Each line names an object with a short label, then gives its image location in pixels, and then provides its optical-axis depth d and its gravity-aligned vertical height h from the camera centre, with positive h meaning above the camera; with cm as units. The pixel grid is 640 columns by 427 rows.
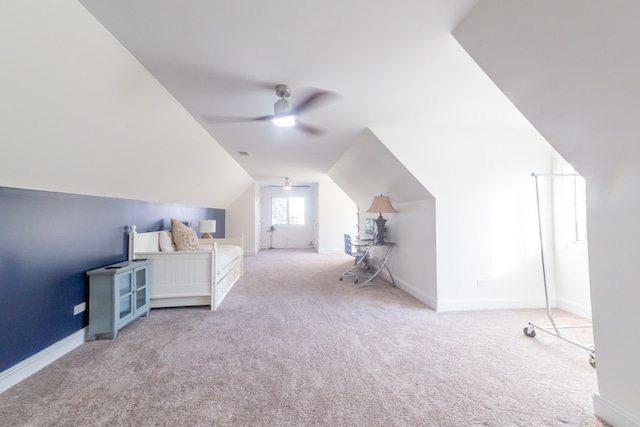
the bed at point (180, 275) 319 -68
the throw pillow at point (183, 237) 381 -24
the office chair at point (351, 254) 501 -77
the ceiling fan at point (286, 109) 223 +118
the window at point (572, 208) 304 +12
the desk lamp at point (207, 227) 544 -13
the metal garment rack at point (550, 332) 202 -110
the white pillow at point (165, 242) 363 -30
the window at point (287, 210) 977 +38
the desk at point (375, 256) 451 -77
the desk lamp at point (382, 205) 416 +24
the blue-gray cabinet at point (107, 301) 239 -75
